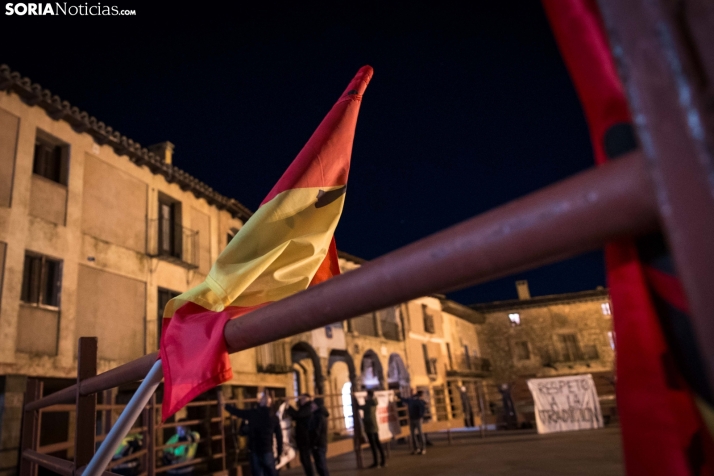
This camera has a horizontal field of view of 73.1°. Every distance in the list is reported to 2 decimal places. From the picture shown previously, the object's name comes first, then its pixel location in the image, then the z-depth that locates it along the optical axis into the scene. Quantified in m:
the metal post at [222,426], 9.39
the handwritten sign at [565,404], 13.64
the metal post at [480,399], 14.75
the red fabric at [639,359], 0.57
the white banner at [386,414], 11.12
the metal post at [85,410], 2.35
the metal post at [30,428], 3.24
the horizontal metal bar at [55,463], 2.12
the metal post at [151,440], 6.38
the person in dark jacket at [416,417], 11.30
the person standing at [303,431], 7.98
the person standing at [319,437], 7.75
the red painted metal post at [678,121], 0.37
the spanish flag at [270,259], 1.48
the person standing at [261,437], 7.05
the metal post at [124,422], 1.58
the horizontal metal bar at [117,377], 1.68
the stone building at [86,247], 9.09
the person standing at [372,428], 9.85
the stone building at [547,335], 31.94
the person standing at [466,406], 18.45
